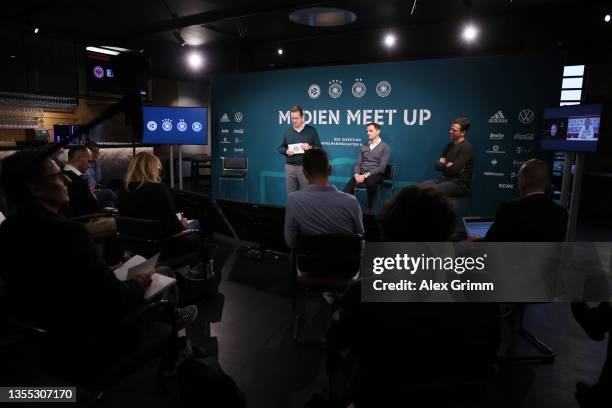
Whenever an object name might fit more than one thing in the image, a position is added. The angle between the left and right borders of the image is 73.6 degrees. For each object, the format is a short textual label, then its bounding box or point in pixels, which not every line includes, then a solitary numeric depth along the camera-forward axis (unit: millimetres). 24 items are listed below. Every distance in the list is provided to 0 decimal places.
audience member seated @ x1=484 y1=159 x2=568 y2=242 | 2367
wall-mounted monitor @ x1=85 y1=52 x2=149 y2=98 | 7898
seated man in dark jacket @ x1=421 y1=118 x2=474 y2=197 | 5363
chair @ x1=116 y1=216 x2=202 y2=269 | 2834
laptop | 2768
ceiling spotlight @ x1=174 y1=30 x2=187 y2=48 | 7817
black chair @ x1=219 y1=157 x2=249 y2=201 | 7758
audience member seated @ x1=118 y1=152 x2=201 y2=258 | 2986
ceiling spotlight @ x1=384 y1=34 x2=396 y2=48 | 8382
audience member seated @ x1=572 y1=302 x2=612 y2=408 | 1860
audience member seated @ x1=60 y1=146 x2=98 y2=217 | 3436
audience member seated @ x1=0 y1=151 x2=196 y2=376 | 1487
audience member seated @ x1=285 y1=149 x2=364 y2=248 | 2756
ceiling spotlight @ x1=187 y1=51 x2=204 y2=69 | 8000
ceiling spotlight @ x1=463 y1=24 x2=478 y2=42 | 6363
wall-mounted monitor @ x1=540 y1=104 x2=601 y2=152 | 4316
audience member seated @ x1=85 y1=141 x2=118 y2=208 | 4668
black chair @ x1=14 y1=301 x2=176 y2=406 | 1584
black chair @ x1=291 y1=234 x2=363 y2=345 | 2580
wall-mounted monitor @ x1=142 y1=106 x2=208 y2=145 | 6773
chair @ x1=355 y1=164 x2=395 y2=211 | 6473
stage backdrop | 5922
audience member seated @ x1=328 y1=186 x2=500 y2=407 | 1277
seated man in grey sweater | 6277
